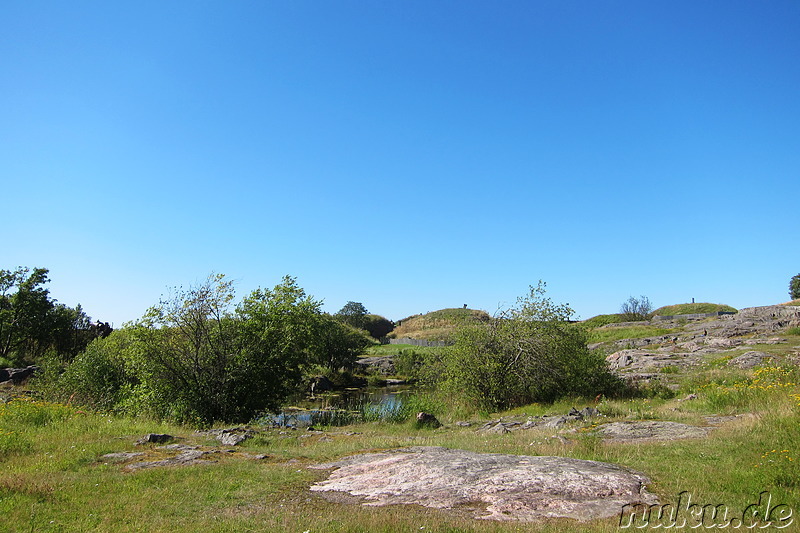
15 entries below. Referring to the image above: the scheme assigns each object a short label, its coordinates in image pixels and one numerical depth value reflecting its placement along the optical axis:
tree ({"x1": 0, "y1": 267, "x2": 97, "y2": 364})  43.69
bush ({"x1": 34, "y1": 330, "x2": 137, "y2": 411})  22.61
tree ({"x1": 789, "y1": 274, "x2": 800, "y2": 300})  92.00
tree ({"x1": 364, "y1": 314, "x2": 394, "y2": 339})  106.62
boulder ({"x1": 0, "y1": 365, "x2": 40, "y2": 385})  33.78
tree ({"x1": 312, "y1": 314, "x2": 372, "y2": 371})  53.56
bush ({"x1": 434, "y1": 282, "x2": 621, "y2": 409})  22.03
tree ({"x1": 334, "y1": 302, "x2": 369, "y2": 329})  103.94
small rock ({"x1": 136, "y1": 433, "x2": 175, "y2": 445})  13.27
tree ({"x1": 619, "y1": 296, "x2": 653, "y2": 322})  85.97
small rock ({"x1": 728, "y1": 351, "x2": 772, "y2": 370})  22.72
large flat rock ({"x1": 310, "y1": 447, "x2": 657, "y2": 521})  6.90
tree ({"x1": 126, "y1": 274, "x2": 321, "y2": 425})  19.02
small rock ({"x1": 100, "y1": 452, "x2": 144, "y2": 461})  11.41
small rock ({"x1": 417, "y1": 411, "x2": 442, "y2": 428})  17.58
